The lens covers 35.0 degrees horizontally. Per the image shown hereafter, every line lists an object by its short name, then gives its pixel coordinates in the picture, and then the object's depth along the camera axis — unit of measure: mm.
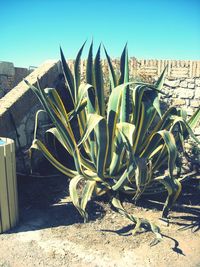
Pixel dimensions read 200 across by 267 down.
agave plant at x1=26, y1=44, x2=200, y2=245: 3031
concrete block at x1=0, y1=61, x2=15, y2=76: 5445
